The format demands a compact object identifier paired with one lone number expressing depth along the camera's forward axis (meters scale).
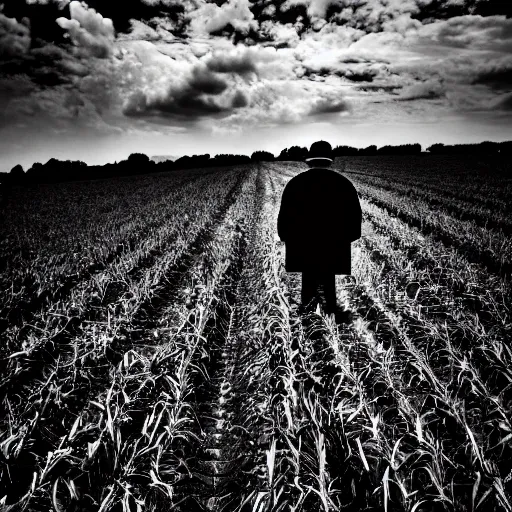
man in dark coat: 4.05
